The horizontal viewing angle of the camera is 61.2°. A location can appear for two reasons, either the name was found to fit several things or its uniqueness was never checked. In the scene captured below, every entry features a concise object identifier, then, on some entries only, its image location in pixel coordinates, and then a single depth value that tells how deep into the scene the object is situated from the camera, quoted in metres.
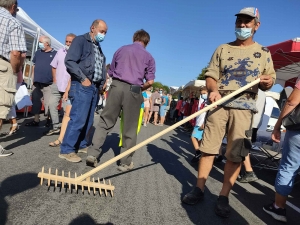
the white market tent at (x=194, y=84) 12.99
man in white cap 2.53
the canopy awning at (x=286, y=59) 4.95
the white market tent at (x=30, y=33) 8.07
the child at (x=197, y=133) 4.80
